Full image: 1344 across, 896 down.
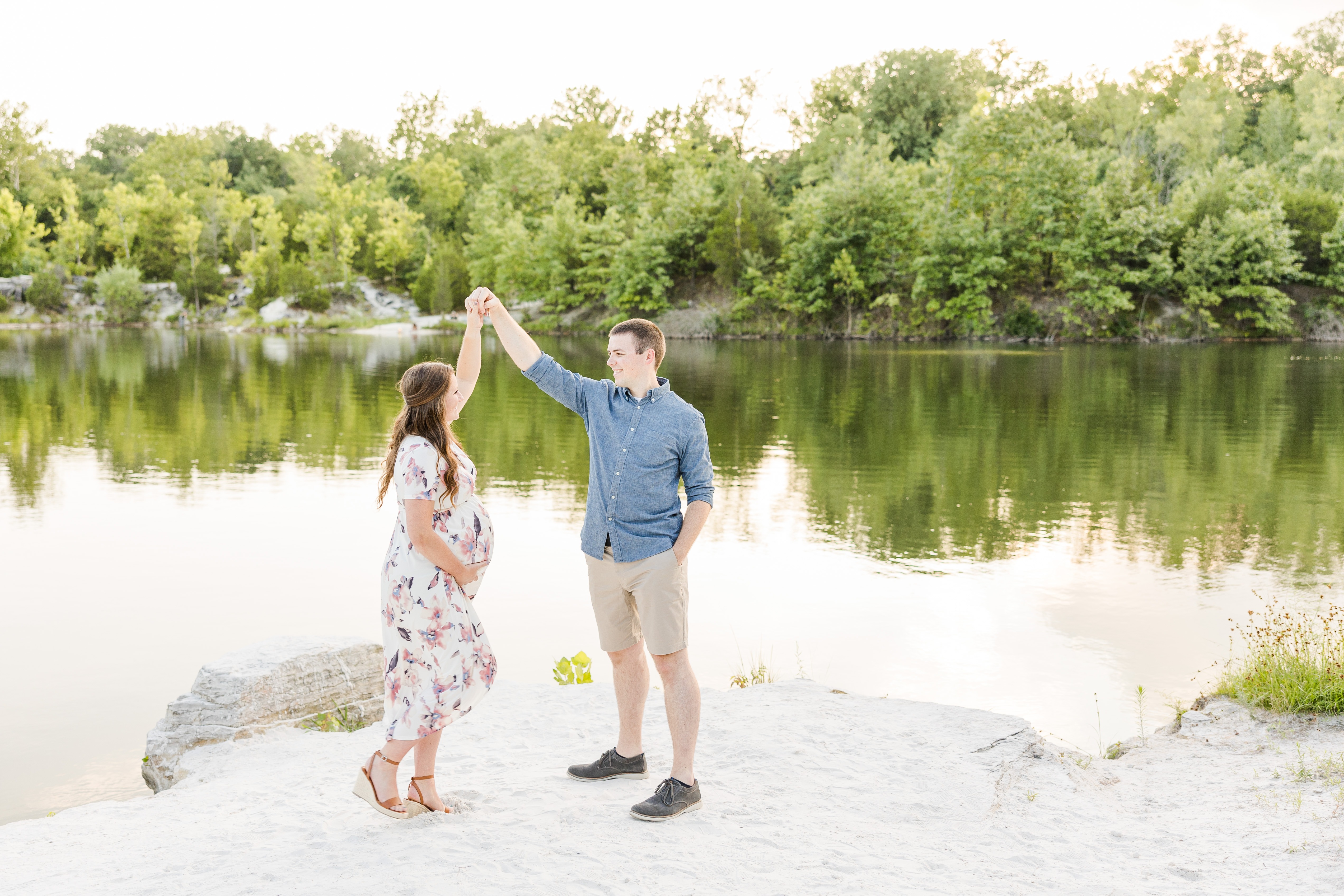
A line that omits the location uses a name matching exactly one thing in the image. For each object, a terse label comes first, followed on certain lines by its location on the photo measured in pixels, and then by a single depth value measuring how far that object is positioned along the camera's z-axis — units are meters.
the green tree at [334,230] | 74.44
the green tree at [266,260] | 73.25
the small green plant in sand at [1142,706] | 6.71
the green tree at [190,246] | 75.38
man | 4.33
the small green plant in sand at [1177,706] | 6.90
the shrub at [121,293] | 71.94
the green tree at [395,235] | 76.50
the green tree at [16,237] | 74.50
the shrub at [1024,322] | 55.72
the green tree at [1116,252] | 52.53
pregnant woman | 4.12
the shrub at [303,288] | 71.69
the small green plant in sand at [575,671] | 7.23
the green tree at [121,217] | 78.00
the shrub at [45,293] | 71.75
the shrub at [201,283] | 75.31
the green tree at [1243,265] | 51.38
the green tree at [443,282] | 72.50
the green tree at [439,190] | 84.19
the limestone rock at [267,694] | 5.90
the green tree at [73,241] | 77.38
